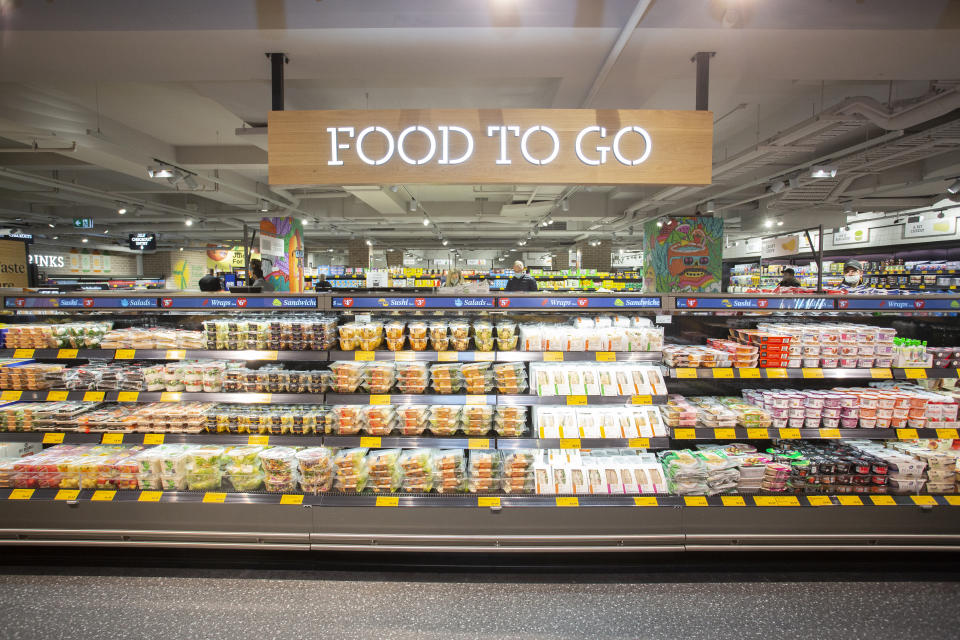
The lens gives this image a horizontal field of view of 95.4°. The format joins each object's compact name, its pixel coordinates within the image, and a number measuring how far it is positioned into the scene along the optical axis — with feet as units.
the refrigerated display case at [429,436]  9.34
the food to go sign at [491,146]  8.66
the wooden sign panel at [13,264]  13.85
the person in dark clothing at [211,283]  15.78
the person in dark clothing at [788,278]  21.75
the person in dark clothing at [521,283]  20.55
